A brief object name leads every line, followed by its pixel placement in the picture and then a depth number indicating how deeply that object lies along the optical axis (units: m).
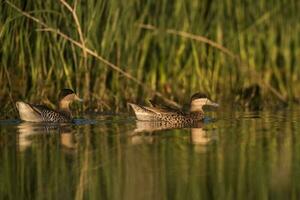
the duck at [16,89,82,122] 13.20
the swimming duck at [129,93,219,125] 13.82
